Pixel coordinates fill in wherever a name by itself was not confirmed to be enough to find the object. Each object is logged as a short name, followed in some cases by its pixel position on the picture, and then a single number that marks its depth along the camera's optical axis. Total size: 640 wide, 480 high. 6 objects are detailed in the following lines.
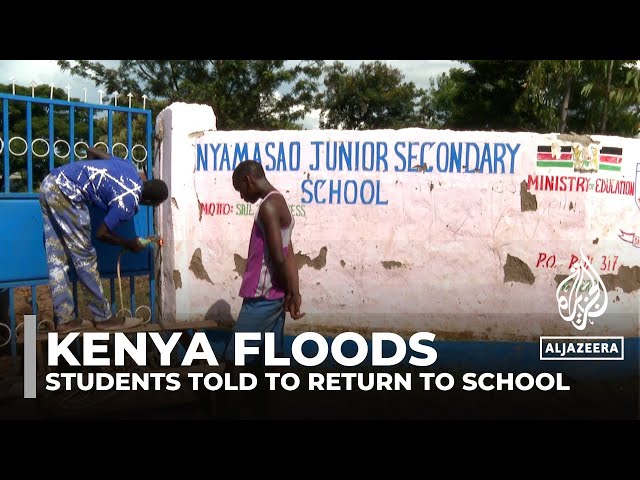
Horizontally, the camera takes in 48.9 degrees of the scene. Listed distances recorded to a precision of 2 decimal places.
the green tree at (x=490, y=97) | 13.92
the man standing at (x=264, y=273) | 3.61
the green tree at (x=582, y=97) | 9.81
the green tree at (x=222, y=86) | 13.90
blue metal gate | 3.94
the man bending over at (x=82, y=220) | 3.93
